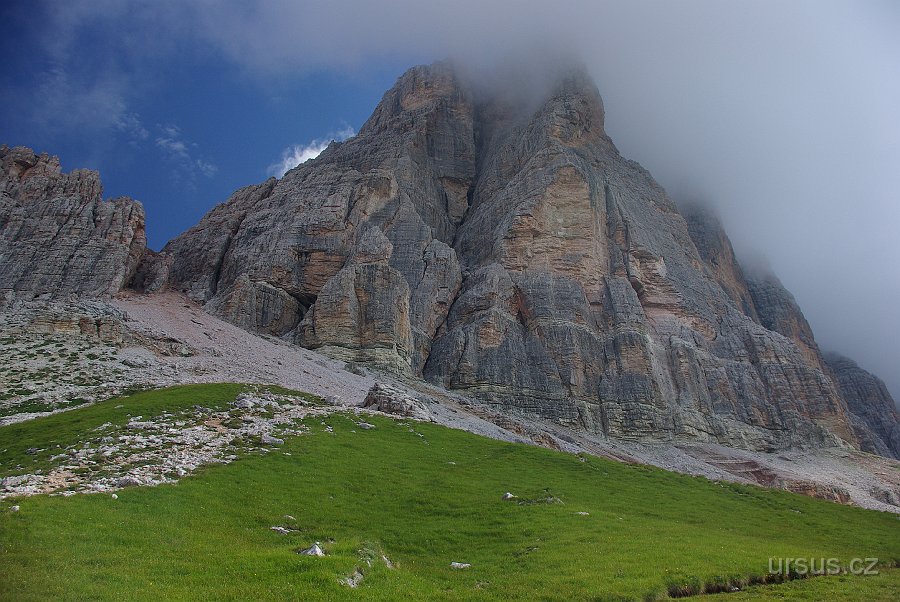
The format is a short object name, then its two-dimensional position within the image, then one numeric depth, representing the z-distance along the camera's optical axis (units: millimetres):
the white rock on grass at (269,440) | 33828
